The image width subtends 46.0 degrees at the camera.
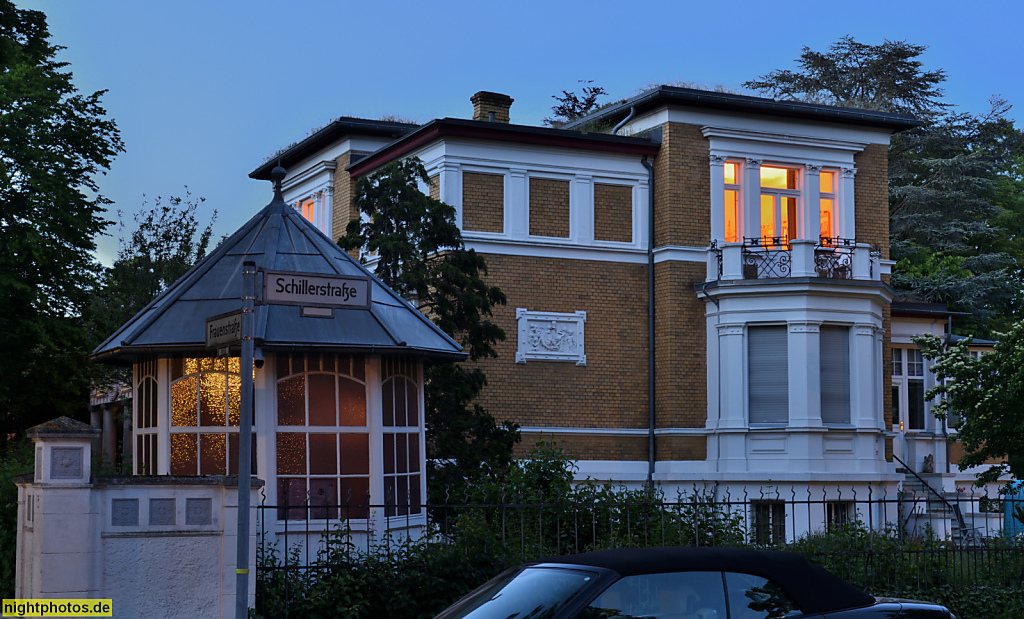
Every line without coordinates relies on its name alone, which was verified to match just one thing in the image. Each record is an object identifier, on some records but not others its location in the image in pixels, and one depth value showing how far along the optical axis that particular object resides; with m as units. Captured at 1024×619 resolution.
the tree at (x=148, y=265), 36.38
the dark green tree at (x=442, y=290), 19.55
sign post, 7.85
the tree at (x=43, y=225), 26.17
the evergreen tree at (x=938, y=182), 42.25
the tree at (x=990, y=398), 22.20
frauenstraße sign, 8.52
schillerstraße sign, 8.42
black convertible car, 7.25
